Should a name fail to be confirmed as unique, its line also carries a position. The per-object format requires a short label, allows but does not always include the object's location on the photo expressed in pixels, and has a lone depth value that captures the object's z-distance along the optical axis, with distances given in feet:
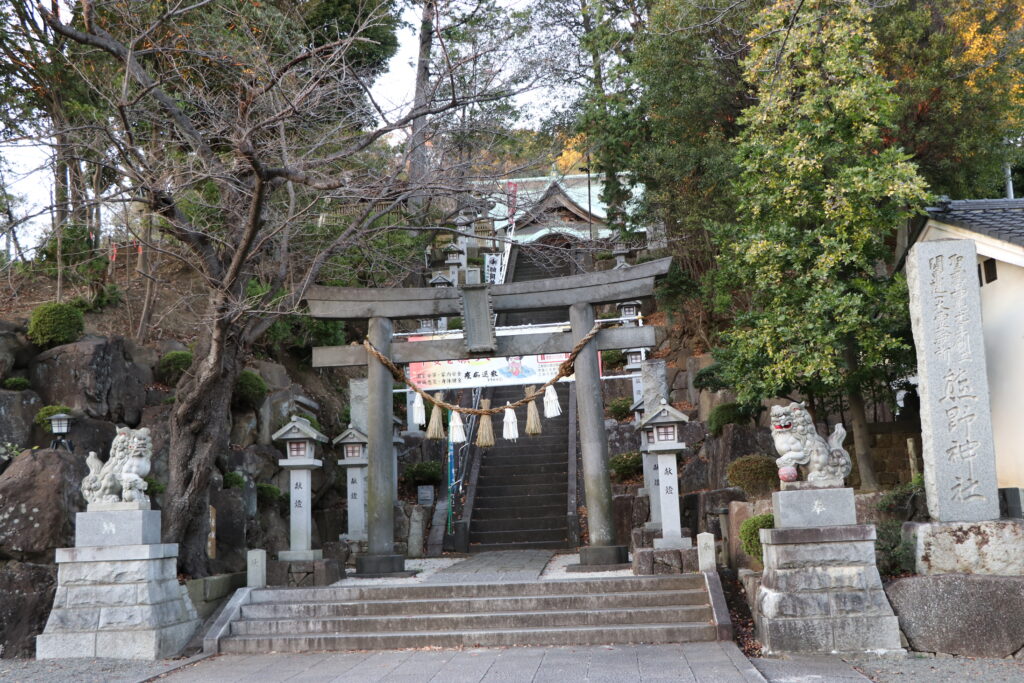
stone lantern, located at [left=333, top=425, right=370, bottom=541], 45.68
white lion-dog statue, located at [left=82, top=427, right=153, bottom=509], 30.04
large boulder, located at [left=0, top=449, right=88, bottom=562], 32.09
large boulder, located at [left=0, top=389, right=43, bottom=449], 40.87
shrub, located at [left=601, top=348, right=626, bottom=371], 78.48
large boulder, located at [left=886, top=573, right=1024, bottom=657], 25.26
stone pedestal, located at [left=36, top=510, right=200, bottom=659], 28.84
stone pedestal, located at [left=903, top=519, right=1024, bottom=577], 26.91
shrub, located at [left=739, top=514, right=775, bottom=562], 31.53
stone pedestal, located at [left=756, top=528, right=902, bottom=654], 25.98
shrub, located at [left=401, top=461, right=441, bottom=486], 57.92
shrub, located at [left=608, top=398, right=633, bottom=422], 67.36
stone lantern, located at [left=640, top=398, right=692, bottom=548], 37.70
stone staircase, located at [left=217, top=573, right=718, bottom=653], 29.04
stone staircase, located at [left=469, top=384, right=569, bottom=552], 54.29
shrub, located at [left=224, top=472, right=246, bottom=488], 44.14
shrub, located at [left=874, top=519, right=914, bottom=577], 28.37
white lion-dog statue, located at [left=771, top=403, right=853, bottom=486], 27.61
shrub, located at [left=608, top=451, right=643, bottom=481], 58.75
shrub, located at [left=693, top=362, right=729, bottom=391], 55.67
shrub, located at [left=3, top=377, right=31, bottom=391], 42.60
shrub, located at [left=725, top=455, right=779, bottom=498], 43.14
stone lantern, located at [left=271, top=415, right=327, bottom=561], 37.93
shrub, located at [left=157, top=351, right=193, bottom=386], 51.34
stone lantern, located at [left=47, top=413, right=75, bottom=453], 38.73
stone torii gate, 38.78
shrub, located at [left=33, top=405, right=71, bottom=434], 40.96
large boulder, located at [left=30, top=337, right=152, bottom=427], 43.70
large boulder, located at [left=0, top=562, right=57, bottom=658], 30.14
